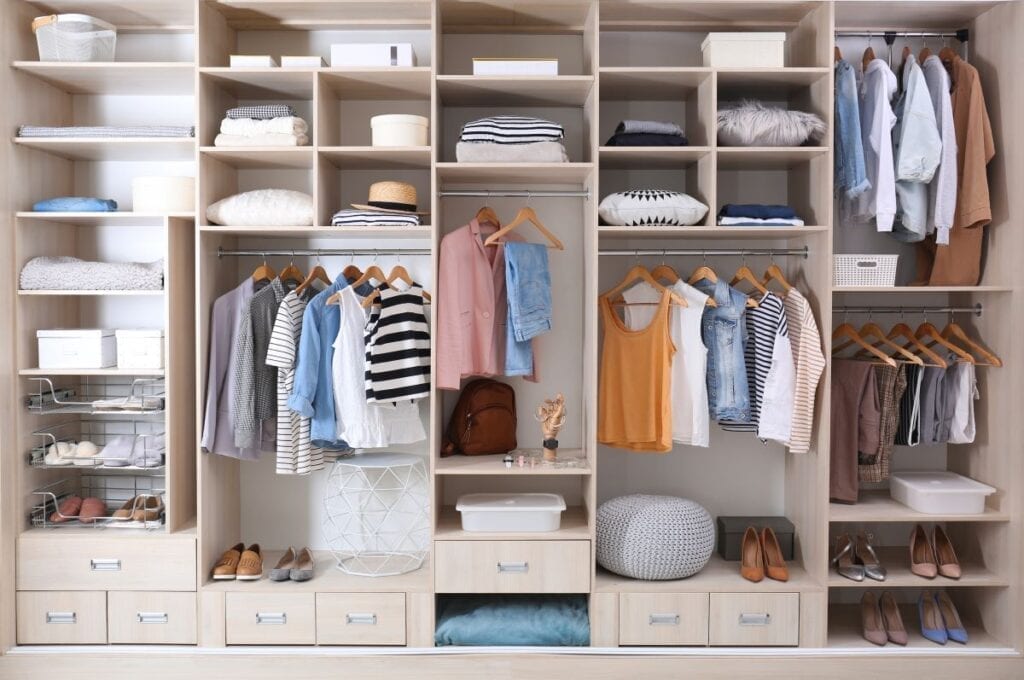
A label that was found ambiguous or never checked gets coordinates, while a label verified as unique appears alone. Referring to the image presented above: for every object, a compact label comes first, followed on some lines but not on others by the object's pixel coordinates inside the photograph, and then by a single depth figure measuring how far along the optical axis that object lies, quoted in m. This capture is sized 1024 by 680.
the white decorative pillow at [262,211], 3.35
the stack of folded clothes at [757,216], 3.32
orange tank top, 3.42
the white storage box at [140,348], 3.35
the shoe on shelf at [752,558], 3.38
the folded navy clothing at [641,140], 3.34
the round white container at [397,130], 3.34
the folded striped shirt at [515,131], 3.33
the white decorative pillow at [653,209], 3.29
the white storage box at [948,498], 3.36
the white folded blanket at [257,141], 3.34
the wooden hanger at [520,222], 3.40
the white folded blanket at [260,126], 3.36
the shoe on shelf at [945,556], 3.36
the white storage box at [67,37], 3.30
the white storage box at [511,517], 3.35
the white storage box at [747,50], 3.34
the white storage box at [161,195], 3.41
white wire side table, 3.78
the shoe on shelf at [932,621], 3.36
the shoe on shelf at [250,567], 3.38
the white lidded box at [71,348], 3.38
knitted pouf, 3.33
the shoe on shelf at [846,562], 3.38
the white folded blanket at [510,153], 3.32
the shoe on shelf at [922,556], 3.36
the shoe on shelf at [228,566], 3.38
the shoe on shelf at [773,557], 3.38
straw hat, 3.39
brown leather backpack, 3.57
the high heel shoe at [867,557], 3.38
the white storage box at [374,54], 3.34
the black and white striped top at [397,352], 3.31
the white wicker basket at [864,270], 3.36
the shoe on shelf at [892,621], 3.34
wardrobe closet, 3.31
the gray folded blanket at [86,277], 3.32
